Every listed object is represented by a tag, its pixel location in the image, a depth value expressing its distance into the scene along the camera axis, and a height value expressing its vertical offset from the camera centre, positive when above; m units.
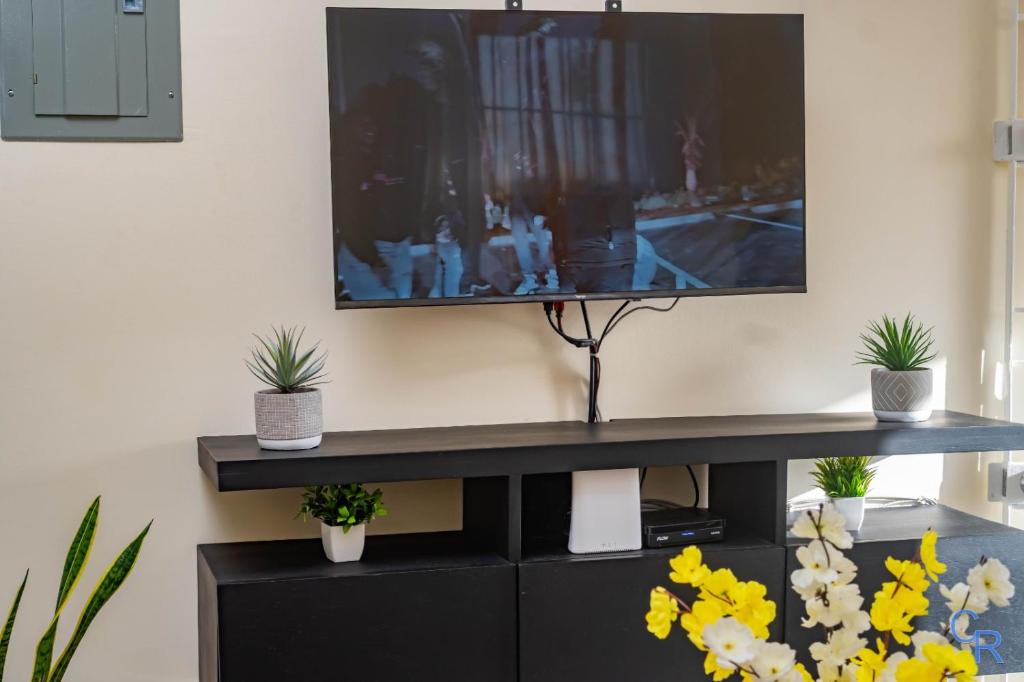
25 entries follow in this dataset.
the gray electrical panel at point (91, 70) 2.59 +0.53
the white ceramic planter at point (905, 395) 2.87 -0.23
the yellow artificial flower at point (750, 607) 1.02 -0.27
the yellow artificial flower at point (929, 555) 1.05 -0.23
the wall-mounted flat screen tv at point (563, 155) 2.62 +0.35
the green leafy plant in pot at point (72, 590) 2.46 -0.62
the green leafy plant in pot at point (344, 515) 2.55 -0.46
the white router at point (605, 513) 2.62 -0.47
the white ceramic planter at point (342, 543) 2.55 -0.52
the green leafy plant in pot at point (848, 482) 2.88 -0.46
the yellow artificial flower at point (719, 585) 1.02 -0.25
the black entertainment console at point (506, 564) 2.41 -0.57
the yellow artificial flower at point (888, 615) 1.04 -0.28
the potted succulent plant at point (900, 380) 2.87 -0.19
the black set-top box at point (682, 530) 2.67 -0.52
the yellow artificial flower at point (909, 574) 1.05 -0.25
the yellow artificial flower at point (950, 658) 0.98 -0.30
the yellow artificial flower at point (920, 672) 1.01 -0.32
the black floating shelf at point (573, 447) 2.42 -0.32
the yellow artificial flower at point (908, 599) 1.05 -0.27
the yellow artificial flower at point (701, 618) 1.01 -0.27
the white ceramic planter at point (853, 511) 2.87 -0.51
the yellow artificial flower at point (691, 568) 1.01 -0.23
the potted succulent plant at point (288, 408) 2.48 -0.22
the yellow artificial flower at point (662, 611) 1.00 -0.27
